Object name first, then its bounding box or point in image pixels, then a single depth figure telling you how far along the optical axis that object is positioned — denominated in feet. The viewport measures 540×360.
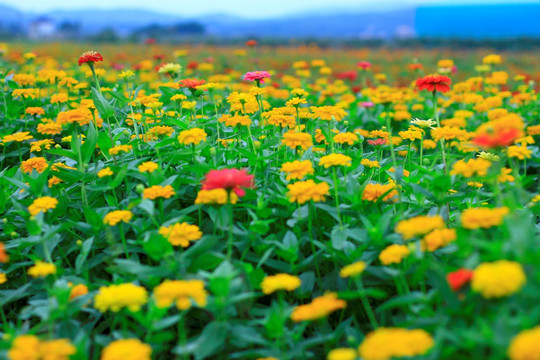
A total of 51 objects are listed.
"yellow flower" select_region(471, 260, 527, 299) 3.48
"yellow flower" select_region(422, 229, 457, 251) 4.76
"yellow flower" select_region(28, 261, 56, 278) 4.88
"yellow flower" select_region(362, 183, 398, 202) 6.18
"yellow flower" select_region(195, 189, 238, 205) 5.42
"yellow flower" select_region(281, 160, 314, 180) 5.90
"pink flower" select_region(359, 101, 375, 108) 11.60
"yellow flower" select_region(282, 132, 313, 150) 6.53
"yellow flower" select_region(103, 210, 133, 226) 5.62
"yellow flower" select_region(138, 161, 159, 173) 6.07
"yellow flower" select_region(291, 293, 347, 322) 4.19
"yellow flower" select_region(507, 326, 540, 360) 3.10
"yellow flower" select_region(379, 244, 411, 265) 4.88
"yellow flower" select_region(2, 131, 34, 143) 7.70
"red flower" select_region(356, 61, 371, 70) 14.06
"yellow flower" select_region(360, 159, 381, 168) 7.18
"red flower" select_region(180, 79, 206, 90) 7.96
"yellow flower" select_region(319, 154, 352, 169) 5.81
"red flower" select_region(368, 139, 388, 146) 8.23
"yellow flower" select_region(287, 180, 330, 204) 5.46
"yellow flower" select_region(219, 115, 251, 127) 7.22
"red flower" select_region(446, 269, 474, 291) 3.95
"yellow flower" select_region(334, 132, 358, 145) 7.07
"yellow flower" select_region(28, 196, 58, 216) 5.82
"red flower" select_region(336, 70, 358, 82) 16.62
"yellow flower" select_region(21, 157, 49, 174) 7.39
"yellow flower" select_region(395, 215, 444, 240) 4.62
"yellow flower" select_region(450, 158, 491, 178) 5.13
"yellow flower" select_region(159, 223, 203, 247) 5.35
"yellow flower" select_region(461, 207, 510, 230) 4.42
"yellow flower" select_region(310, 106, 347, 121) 7.18
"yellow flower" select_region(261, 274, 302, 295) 4.65
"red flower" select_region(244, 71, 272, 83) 8.02
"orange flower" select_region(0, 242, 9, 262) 4.54
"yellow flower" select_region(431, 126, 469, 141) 6.23
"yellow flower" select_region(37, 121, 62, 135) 8.15
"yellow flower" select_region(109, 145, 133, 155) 6.44
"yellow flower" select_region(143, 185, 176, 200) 5.73
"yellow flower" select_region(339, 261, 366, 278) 4.43
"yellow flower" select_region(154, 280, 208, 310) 4.23
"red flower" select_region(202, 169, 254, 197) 5.15
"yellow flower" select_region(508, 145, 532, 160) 6.47
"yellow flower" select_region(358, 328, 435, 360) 3.53
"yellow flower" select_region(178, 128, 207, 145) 6.19
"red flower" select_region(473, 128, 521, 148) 4.21
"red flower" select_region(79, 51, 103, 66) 8.01
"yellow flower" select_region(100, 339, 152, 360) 3.84
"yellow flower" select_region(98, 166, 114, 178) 6.32
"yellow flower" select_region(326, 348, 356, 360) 3.68
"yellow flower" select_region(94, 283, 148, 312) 4.35
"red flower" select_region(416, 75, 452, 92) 7.34
